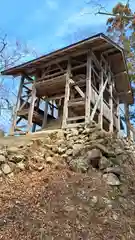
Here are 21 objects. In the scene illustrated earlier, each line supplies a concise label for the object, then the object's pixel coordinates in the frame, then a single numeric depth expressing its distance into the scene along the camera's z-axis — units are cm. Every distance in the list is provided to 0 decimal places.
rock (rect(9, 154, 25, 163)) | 710
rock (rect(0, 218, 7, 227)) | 455
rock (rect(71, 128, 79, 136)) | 904
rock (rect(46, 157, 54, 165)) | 752
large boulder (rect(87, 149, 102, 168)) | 711
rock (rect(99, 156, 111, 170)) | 684
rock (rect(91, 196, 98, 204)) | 540
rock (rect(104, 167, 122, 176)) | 668
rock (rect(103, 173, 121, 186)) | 626
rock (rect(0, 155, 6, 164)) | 687
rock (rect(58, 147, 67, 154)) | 818
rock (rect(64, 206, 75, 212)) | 503
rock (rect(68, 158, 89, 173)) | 686
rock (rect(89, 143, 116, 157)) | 748
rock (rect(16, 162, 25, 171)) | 691
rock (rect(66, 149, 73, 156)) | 795
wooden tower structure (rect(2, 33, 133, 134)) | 1062
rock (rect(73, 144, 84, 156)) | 777
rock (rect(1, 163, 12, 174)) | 662
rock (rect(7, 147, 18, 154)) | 751
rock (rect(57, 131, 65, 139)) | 924
